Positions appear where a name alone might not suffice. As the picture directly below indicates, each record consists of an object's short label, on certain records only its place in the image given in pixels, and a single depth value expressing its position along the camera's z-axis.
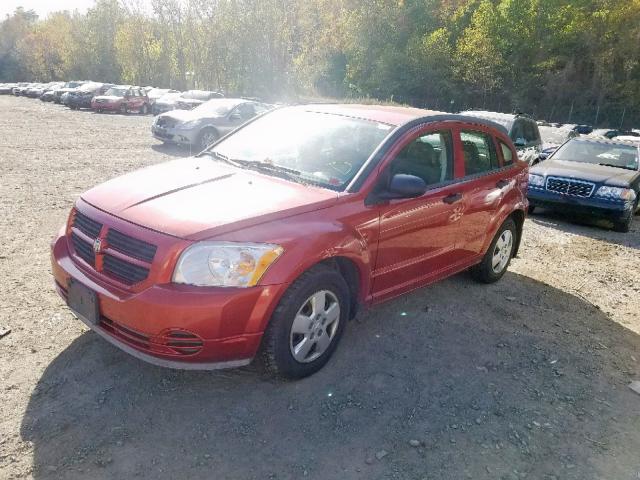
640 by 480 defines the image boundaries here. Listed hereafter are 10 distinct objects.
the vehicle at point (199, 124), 13.95
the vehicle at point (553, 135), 14.20
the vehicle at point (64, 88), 34.84
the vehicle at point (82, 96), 30.11
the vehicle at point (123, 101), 28.03
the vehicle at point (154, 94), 30.10
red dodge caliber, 2.89
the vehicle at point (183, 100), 26.91
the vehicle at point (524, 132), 10.93
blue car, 8.29
